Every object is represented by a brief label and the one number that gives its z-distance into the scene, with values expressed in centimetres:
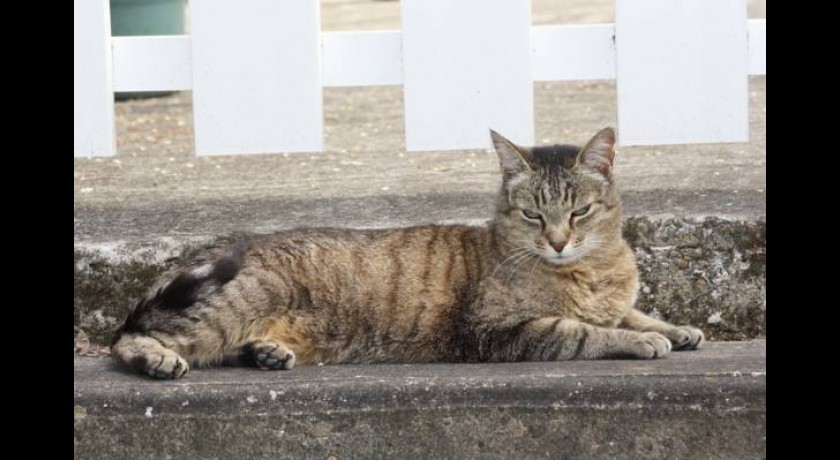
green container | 1376
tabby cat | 810
